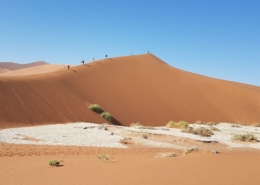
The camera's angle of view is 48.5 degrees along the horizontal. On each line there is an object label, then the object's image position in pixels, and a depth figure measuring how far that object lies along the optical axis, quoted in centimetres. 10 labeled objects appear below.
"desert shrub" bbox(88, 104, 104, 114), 2628
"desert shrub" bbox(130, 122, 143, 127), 2616
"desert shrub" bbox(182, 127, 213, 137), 2164
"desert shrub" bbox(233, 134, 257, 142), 2055
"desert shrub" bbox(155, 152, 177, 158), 1136
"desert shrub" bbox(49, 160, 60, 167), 921
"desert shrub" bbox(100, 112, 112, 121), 2593
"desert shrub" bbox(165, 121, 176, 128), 2722
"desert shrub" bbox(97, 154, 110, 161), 1053
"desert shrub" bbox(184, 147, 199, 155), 1215
